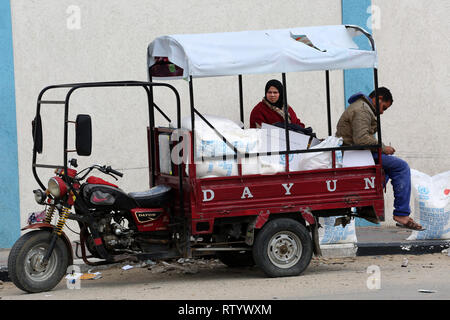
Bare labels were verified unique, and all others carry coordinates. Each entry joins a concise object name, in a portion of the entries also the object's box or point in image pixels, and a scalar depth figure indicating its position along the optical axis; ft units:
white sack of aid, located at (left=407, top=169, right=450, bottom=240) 68.14
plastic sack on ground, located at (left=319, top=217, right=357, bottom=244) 66.54
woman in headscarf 61.74
